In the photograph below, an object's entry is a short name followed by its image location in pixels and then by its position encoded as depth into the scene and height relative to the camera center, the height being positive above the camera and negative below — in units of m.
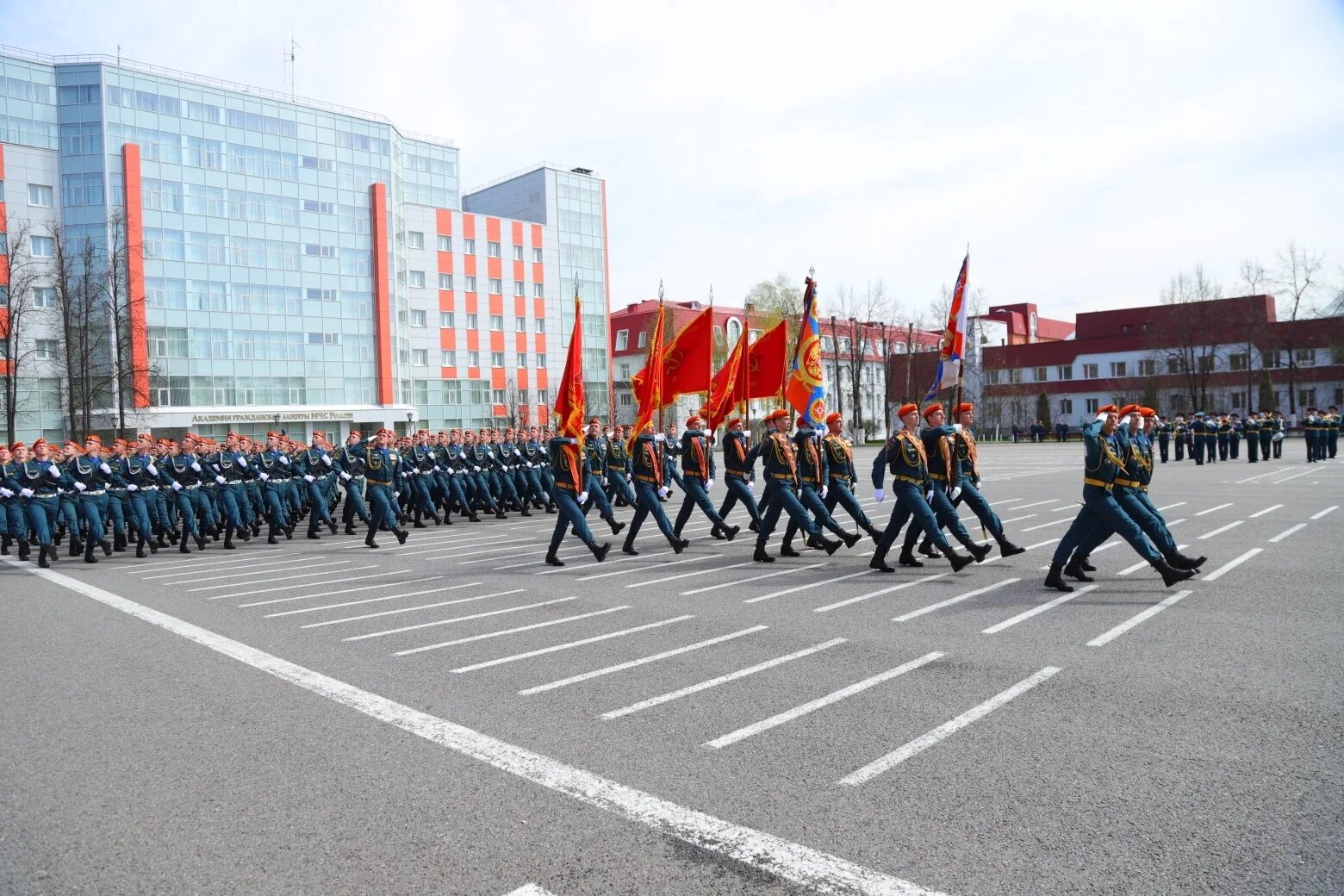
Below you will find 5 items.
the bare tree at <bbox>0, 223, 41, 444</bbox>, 33.62 +5.61
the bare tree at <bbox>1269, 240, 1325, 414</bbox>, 60.47 +4.38
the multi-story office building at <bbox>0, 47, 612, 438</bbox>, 45.94 +10.58
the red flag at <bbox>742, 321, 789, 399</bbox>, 16.52 +1.17
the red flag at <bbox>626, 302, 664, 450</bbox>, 14.70 +0.85
